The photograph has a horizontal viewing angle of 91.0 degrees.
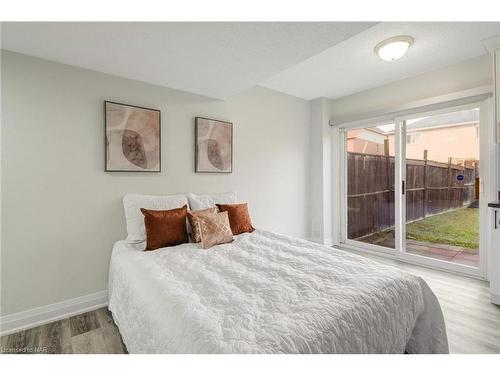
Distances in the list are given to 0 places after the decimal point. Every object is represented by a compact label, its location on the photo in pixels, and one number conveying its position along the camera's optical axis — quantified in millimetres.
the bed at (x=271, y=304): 1018
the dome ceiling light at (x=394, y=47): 2207
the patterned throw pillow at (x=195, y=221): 2246
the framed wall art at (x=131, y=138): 2293
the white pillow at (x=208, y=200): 2615
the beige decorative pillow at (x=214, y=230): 2178
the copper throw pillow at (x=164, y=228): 2113
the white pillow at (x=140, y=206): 2229
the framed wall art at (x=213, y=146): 2846
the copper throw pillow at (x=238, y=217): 2598
